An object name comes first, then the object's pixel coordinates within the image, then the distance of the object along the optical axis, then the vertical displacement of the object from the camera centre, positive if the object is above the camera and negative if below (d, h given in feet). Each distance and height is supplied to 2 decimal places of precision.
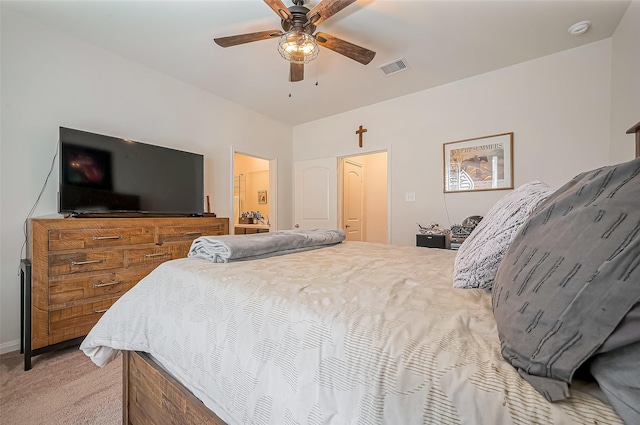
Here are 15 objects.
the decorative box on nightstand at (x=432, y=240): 9.54 -1.04
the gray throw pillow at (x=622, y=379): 1.14 -0.77
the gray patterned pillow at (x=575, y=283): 1.28 -0.39
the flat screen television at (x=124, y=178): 7.22 +1.14
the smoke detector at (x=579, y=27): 7.10 +5.08
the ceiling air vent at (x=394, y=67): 9.07 +5.20
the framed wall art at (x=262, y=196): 18.42 +1.18
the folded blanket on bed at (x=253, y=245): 4.12 -0.57
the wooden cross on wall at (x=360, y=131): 12.73 +3.96
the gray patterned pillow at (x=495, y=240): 2.70 -0.31
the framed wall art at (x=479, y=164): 9.33 +1.83
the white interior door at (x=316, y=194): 13.88 +1.04
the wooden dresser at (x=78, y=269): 6.04 -1.42
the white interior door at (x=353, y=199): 14.51 +0.82
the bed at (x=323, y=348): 1.43 -0.97
